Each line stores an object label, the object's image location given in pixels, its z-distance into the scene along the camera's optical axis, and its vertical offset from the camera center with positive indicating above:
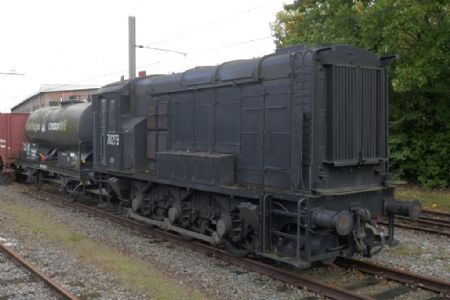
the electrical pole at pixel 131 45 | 19.91 +3.95
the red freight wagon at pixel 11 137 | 19.89 +0.05
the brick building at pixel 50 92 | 59.34 +5.79
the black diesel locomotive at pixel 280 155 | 7.20 -0.31
